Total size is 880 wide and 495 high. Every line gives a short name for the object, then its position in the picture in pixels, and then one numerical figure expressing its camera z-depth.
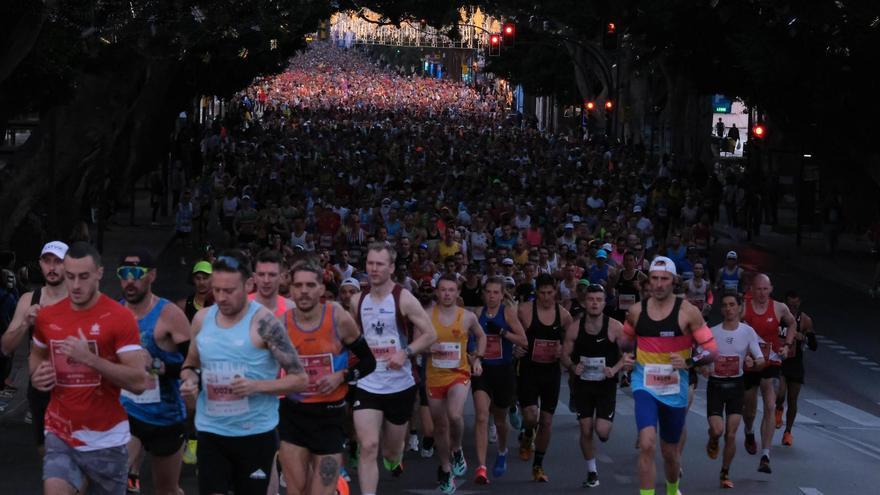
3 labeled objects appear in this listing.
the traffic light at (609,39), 43.53
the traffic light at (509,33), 54.78
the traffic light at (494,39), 65.44
